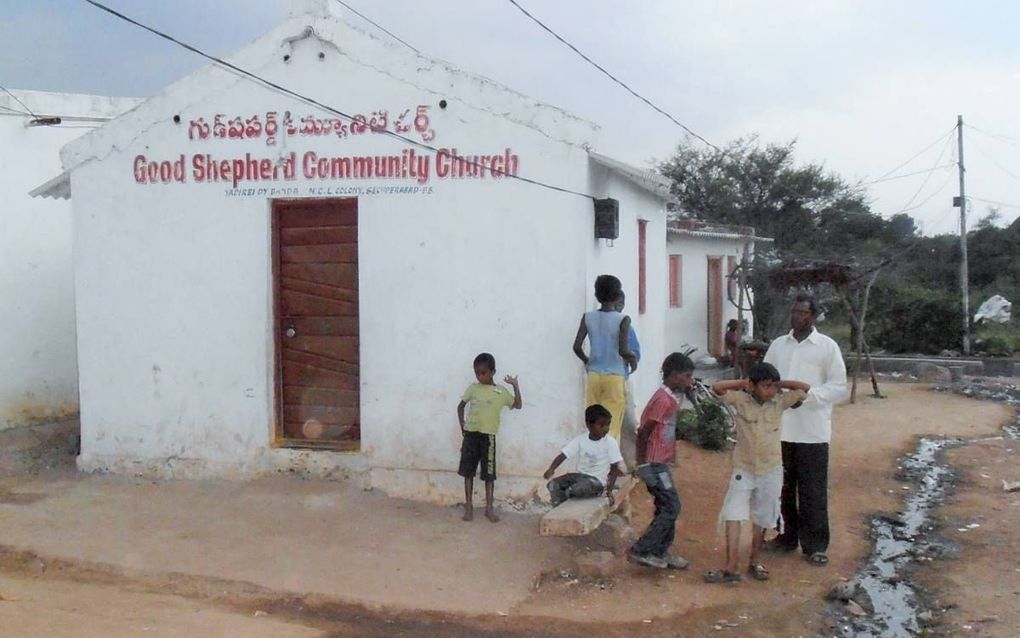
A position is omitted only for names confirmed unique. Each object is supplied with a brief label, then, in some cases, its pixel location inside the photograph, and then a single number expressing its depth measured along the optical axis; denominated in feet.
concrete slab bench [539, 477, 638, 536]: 20.25
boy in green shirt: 24.16
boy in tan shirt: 20.81
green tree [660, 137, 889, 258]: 102.89
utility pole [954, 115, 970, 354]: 78.64
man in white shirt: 22.15
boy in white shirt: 21.84
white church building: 25.14
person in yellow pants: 24.04
